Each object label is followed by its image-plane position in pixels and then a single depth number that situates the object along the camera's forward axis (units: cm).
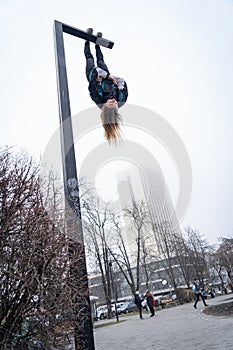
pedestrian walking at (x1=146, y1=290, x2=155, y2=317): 1435
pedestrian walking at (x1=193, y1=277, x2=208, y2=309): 1283
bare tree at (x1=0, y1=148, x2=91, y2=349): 232
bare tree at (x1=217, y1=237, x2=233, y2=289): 2775
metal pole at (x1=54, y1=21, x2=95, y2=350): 254
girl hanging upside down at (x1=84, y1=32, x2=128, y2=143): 342
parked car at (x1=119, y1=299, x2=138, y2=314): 2761
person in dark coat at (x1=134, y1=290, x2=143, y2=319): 1433
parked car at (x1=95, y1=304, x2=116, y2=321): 2681
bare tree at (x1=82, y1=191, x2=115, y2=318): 1942
